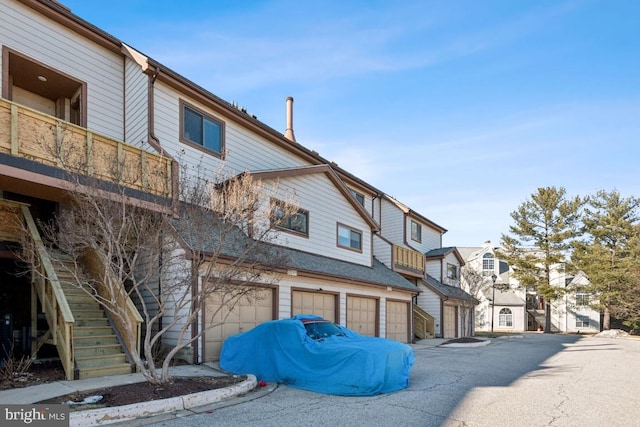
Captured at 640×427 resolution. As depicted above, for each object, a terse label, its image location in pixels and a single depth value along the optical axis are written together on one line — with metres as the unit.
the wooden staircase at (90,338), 8.81
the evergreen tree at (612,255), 34.47
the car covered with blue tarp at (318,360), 8.38
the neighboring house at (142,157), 9.23
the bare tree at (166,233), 7.79
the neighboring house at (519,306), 42.50
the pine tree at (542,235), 37.84
